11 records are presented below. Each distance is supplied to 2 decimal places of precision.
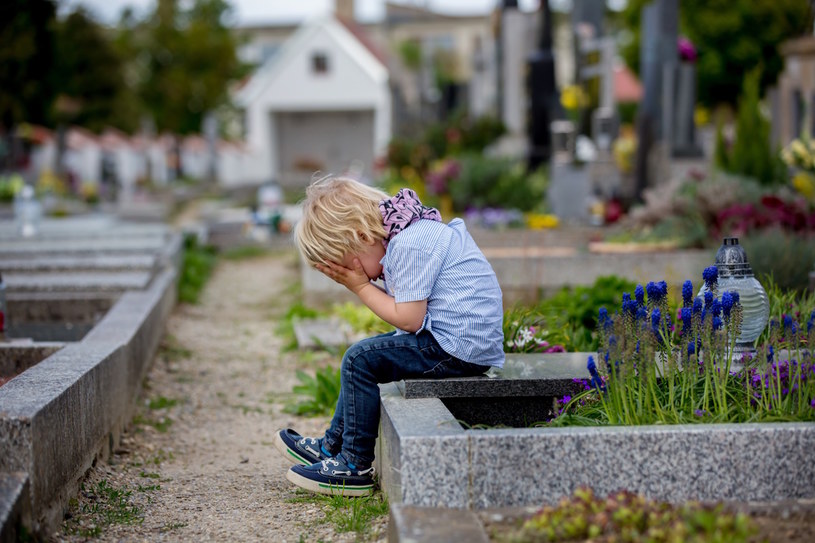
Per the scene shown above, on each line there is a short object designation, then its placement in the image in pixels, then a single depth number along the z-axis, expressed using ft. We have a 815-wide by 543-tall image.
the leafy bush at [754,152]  38.55
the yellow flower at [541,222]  37.60
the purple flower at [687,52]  48.55
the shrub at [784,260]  23.06
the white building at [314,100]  139.54
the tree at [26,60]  76.28
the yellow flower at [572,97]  54.65
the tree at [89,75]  101.09
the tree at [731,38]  123.13
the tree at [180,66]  136.56
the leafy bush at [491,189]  43.50
